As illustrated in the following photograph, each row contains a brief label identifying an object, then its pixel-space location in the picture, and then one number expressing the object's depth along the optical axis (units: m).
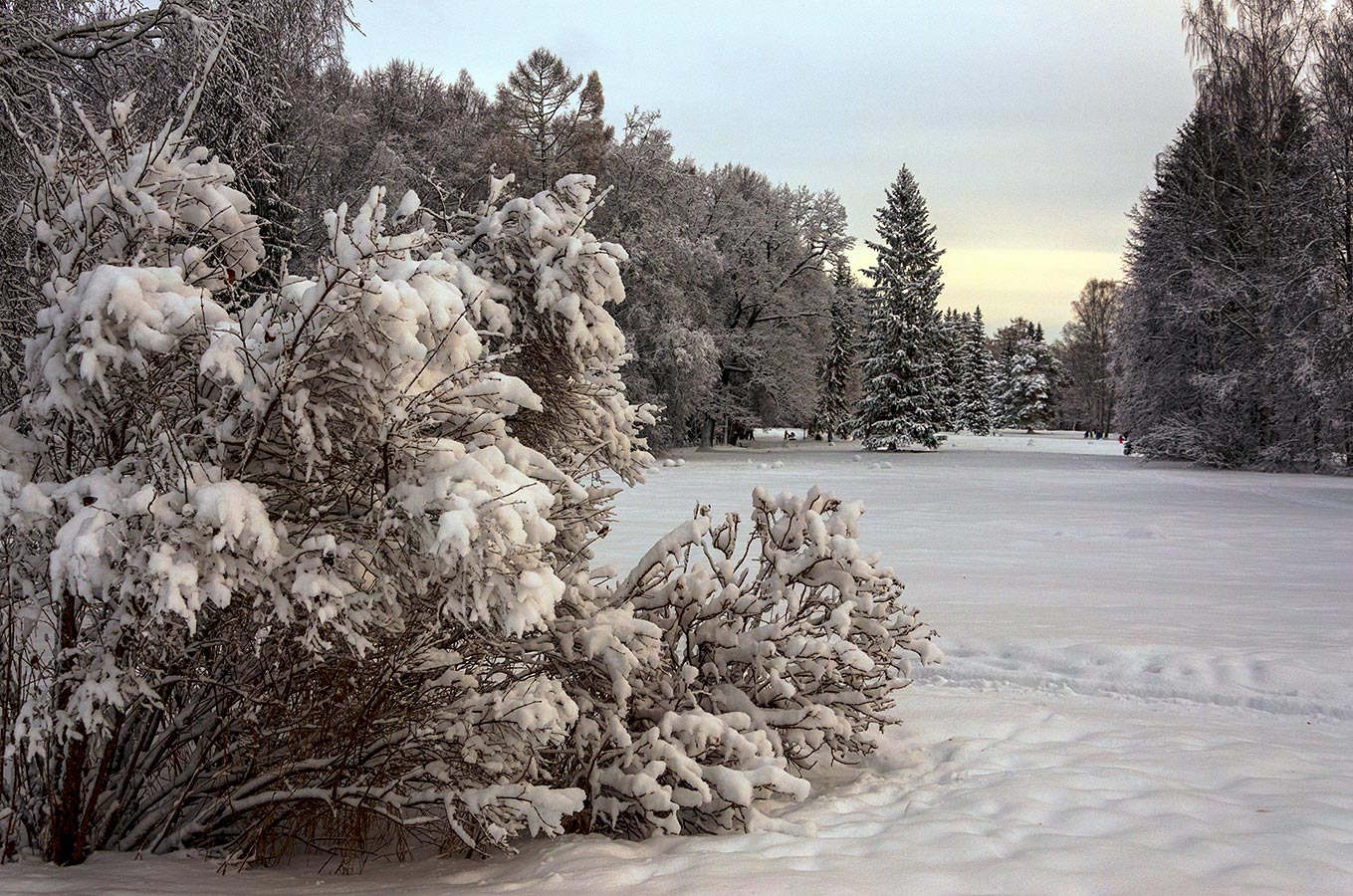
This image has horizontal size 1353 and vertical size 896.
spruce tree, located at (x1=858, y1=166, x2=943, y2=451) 40.75
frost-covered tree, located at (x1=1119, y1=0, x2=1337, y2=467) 26.02
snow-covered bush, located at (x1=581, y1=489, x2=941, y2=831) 4.45
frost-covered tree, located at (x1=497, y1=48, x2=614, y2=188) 30.67
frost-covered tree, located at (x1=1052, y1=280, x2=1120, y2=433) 75.88
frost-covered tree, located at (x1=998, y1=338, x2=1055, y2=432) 79.56
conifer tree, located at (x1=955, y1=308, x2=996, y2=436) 71.94
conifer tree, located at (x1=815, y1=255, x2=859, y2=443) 44.34
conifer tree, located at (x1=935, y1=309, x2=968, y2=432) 49.87
